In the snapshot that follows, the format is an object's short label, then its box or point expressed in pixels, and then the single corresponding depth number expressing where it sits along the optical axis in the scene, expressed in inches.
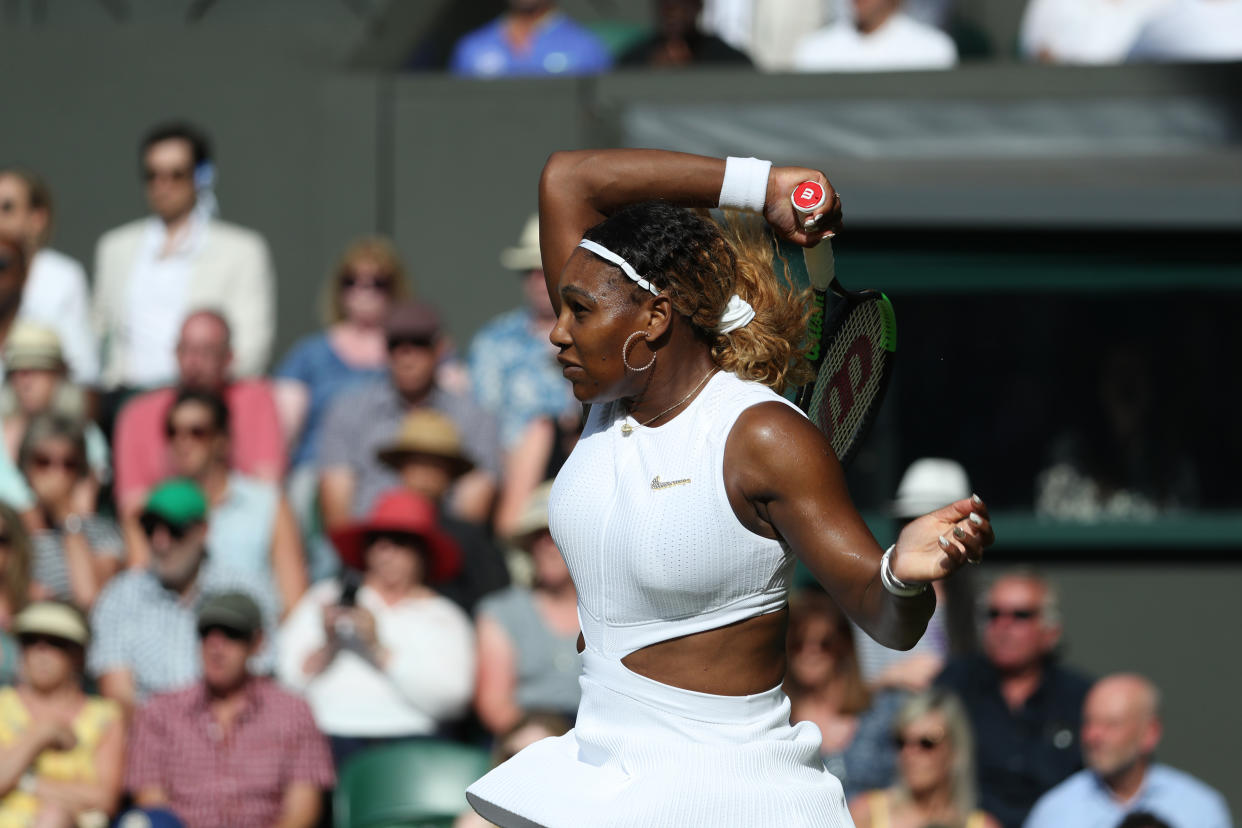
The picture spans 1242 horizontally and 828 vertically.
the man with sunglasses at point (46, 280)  660.7
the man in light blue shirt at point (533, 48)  730.8
